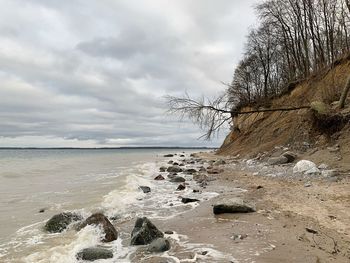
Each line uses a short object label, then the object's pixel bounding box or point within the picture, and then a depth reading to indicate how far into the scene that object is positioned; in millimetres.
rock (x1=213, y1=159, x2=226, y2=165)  28141
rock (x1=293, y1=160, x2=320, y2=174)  14589
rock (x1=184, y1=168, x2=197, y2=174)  24242
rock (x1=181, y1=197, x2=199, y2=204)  11992
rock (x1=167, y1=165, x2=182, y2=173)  25738
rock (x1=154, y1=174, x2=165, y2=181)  21145
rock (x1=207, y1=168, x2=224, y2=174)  21981
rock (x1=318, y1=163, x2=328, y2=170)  14836
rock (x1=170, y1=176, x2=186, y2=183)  18983
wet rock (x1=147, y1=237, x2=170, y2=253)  6762
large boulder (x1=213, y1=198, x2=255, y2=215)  9359
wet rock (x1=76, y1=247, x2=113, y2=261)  6570
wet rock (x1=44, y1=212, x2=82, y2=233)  9000
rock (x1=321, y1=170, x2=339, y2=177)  13391
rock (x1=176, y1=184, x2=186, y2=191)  15633
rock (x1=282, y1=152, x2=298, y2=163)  18531
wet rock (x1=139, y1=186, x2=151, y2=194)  15593
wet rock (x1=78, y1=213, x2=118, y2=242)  7832
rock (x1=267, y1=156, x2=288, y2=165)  18703
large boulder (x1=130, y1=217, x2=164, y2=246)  7304
